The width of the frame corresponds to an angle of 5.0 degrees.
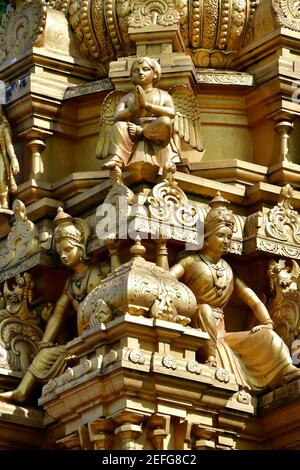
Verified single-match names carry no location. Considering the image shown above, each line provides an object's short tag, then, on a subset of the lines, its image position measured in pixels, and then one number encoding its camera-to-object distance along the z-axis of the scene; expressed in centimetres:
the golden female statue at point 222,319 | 3797
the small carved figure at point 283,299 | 3881
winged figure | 3844
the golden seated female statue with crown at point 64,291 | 3850
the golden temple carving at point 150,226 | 3672
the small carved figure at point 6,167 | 4006
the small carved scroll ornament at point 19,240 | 3934
